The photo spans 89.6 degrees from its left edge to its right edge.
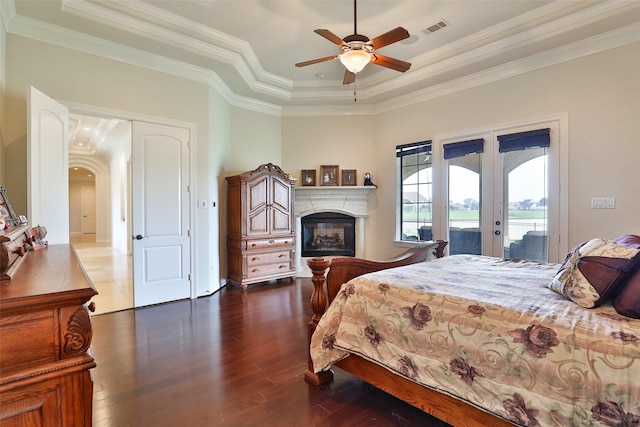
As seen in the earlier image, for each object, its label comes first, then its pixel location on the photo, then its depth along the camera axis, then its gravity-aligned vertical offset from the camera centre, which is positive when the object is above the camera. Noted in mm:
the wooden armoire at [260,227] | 4852 -240
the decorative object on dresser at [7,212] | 2070 +8
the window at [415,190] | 5160 +345
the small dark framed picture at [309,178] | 5805 +598
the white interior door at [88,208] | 14352 +210
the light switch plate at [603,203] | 3480 +70
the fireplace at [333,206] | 5730 +89
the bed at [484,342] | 1191 -606
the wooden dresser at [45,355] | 861 -399
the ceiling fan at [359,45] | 2766 +1461
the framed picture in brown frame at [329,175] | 5781 +648
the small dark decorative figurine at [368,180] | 5668 +541
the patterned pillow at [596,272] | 1482 -307
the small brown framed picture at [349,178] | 5773 +591
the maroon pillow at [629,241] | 1709 -185
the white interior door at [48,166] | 2826 +442
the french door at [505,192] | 3938 +243
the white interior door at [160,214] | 3969 -22
